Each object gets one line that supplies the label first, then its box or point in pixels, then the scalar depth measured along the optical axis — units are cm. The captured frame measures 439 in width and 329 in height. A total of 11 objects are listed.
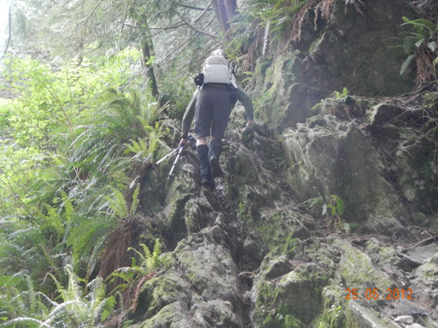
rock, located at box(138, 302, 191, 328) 359
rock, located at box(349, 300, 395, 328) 312
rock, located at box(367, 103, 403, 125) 563
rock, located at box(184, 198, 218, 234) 527
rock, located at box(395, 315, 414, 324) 317
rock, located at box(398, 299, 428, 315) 324
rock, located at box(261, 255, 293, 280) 420
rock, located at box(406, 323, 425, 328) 307
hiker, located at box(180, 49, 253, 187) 619
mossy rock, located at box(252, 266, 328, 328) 371
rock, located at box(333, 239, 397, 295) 367
